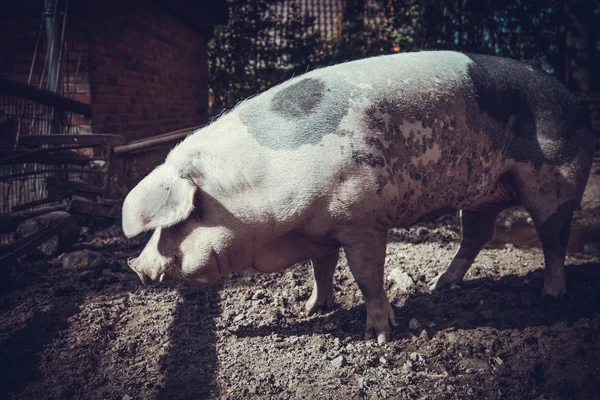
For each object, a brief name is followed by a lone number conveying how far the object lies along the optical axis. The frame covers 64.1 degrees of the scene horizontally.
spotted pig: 2.56
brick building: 5.70
